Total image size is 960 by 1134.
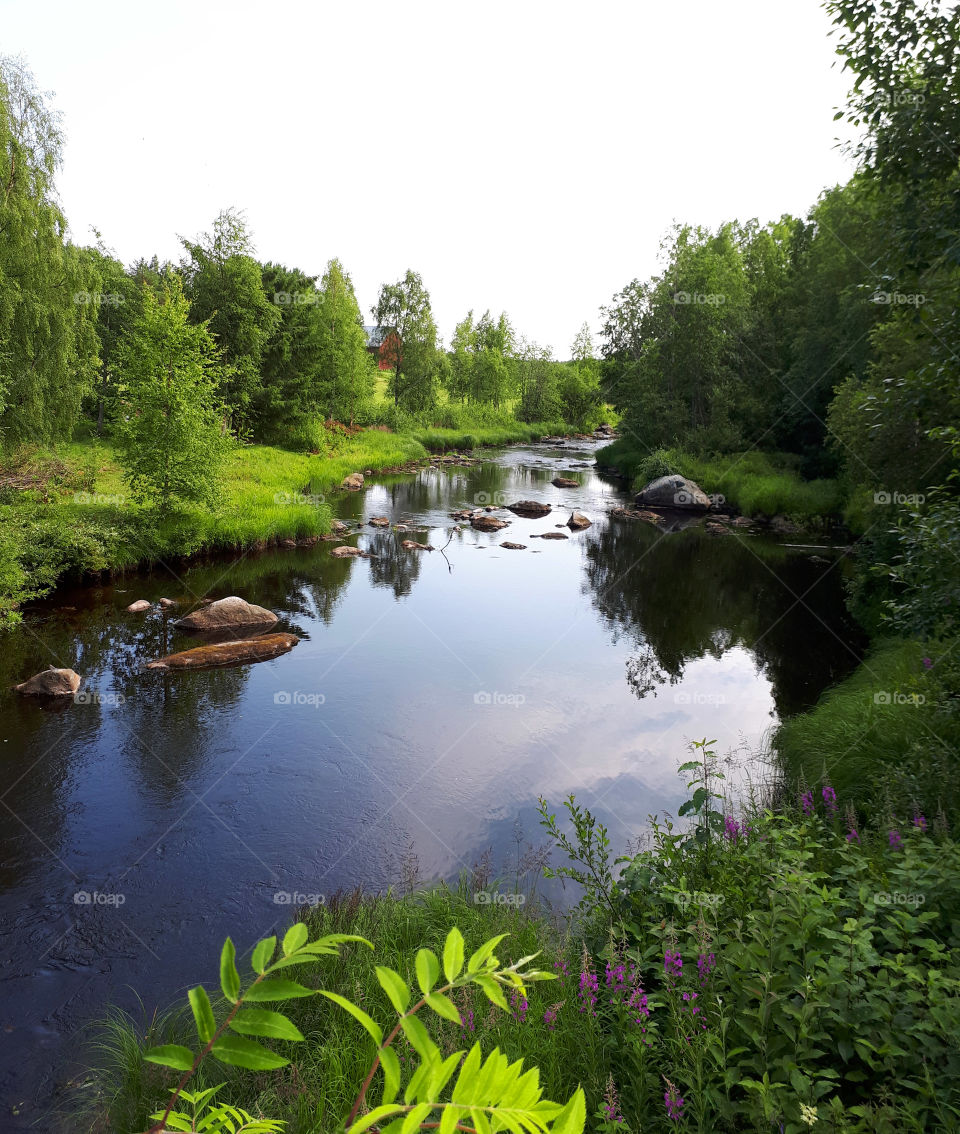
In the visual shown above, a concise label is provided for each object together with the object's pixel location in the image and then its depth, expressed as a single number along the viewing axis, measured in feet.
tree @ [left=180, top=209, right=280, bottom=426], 113.70
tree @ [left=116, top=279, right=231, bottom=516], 57.98
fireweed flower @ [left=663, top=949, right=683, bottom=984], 11.37
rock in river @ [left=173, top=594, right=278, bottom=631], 46.03
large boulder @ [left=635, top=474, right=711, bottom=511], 105.91
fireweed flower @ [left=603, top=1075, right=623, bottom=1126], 9.30
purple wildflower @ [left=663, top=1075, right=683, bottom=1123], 9.42
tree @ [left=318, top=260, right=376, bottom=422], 137.84
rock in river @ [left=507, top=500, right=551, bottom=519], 96.12
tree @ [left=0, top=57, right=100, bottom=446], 61.26
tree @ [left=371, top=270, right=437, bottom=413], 188.75
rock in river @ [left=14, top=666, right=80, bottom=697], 36.06
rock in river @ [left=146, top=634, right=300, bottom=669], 41.11
